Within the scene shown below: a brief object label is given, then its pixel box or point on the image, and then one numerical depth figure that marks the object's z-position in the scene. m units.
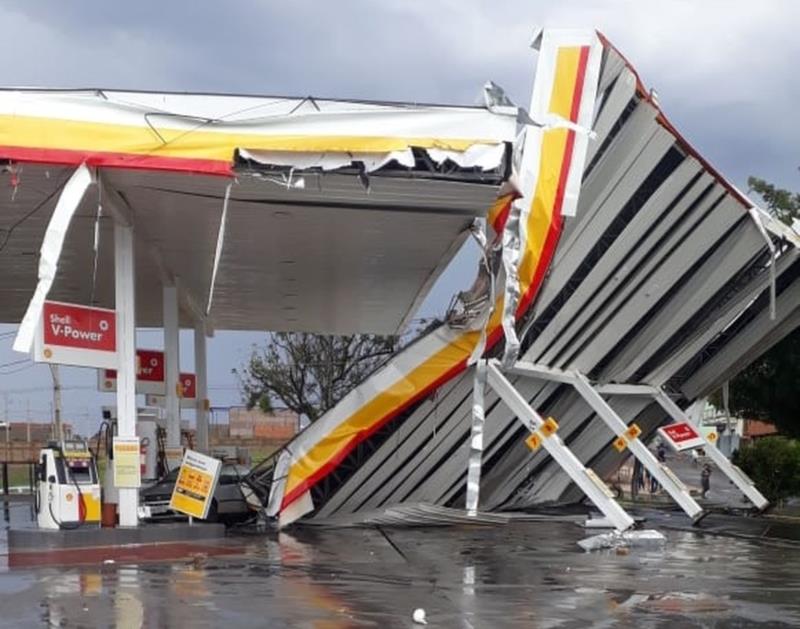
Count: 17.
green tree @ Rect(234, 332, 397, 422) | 38.91
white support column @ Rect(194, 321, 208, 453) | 25.72
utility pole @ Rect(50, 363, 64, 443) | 18.14
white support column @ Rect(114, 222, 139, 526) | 15.03
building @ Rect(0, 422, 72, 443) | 50.20
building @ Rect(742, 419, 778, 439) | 59.88
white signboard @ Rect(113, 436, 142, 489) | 15.02
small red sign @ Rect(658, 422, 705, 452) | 20.80
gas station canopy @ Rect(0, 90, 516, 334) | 13.48
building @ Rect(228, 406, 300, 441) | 54.94
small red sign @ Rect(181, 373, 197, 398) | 25.19
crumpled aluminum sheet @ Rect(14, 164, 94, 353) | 12.71
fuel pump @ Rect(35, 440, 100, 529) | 14.59
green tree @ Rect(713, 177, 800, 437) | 25.25
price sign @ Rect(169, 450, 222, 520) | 15.96
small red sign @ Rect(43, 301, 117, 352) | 14.00
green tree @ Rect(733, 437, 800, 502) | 25.97
